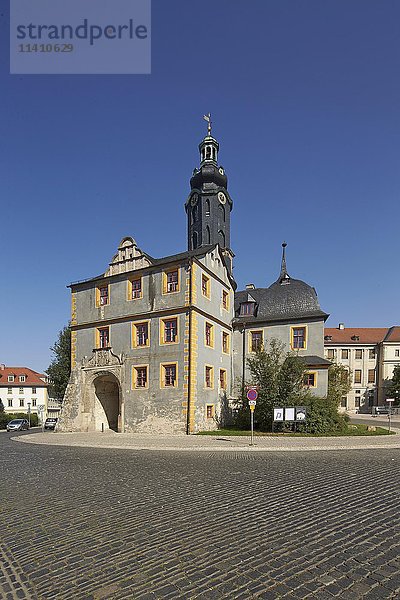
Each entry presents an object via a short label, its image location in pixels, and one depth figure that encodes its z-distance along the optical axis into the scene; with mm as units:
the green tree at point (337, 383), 26728
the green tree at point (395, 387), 55844
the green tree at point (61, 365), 44125
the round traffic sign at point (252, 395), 18145
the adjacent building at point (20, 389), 66544
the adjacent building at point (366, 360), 64938
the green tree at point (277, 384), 24000
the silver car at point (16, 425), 41344
